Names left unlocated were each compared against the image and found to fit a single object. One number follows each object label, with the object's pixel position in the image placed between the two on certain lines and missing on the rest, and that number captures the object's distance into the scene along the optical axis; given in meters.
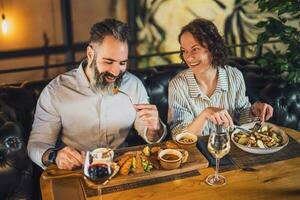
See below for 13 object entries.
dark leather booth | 1.87
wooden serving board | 1.51
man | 1.90
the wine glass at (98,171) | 1.33
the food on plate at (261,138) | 1.74
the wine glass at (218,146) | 1.50
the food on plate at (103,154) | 1.47
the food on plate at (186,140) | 1.73
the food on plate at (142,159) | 1.57
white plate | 1.70
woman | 2.11
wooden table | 1.43
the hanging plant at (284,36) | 2.65
